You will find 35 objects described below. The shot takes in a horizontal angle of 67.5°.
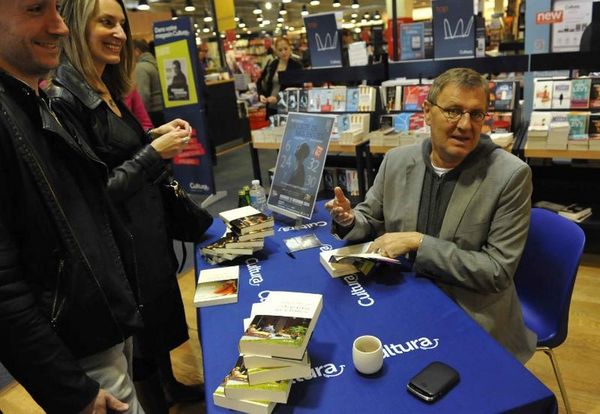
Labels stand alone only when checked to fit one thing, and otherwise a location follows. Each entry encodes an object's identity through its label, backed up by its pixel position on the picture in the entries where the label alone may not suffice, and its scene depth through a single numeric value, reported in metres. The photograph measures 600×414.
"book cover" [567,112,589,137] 3.11
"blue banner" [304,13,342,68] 4.37
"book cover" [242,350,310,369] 1.07
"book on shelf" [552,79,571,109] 3.28
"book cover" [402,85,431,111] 3.96
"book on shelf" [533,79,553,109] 3.35
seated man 1.52
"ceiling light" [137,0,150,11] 9.25
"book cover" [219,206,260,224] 1.96
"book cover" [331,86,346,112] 4.34
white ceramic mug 1.12
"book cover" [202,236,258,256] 1.80
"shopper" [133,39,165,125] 4.95
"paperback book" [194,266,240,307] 1.51
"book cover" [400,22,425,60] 4.09
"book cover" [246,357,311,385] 1.06
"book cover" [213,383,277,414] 1.03
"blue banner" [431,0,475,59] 3.71
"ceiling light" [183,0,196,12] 10.99
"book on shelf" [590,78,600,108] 3.20
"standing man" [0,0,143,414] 0.92
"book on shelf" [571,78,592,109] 3.22
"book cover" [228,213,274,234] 1.83
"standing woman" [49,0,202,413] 1.50
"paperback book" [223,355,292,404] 1.05
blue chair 1.61
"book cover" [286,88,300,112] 4.64
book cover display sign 2.06
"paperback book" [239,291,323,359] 1.06
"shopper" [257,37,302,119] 5.53
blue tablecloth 1.04
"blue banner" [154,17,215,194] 4.58
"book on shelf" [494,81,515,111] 3.57
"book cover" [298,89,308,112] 4.59
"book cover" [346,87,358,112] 4.29
